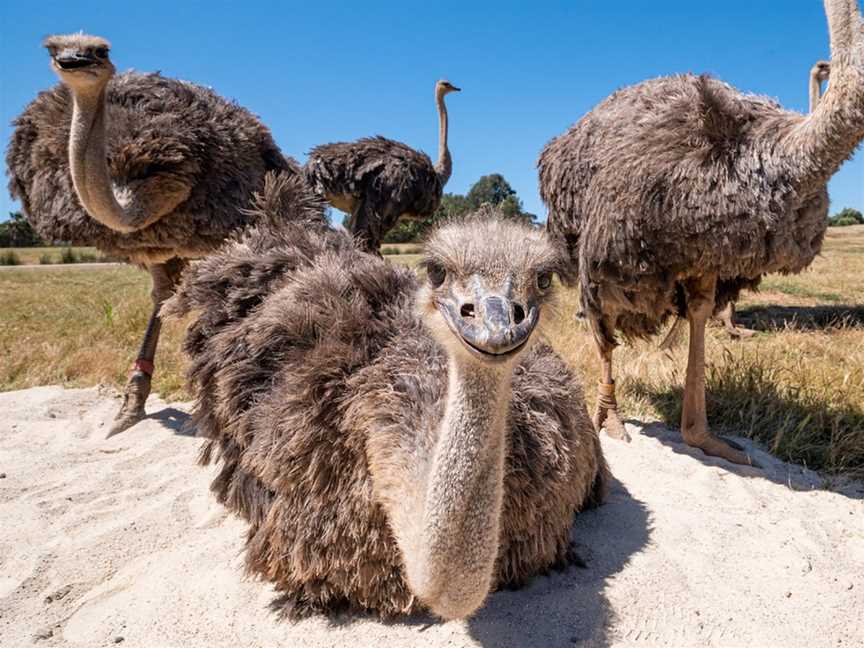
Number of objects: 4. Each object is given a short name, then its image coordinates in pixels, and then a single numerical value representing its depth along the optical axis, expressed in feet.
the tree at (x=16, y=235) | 88.05
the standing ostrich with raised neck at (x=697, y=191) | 10.11
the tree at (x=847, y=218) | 122.11
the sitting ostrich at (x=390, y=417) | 5.83
